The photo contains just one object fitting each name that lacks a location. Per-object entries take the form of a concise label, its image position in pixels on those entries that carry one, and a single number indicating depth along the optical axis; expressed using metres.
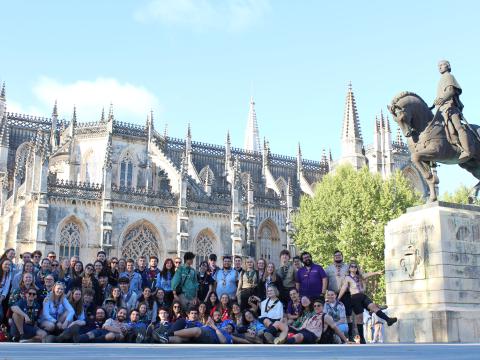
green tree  31.09
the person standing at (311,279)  11.45
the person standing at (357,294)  11.01
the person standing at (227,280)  12.17
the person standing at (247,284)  11.80
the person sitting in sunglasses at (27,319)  10.14
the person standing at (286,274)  11.85
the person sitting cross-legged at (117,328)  10.35
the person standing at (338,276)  11.57
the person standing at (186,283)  11.95
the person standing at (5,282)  10.70
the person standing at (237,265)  12.42
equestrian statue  11.12
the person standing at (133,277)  12.16
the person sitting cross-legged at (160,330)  9.99
